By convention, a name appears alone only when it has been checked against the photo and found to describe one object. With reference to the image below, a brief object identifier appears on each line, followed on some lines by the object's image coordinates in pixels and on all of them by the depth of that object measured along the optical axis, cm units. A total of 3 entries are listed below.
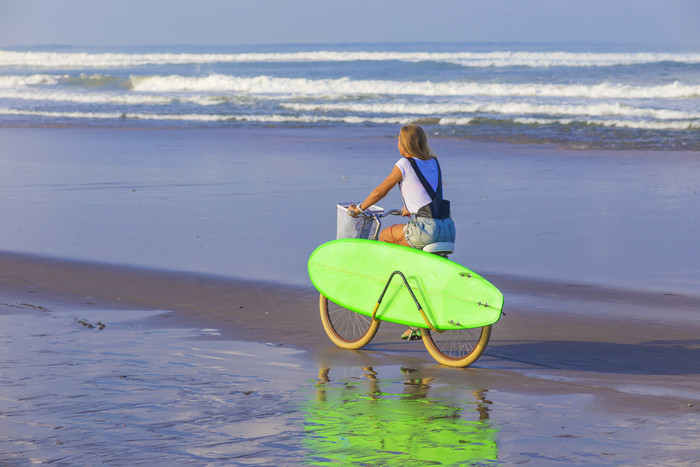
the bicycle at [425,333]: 1129
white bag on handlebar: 1271
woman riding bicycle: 1176
